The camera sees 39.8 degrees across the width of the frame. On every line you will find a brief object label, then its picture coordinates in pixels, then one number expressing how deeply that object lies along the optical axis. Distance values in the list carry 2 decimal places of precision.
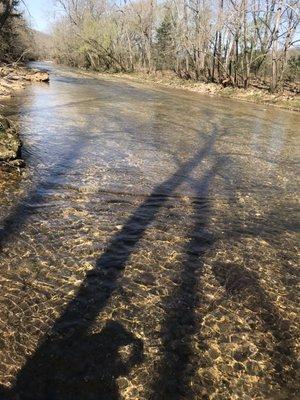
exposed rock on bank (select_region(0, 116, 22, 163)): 10.43
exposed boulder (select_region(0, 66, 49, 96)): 24.00
